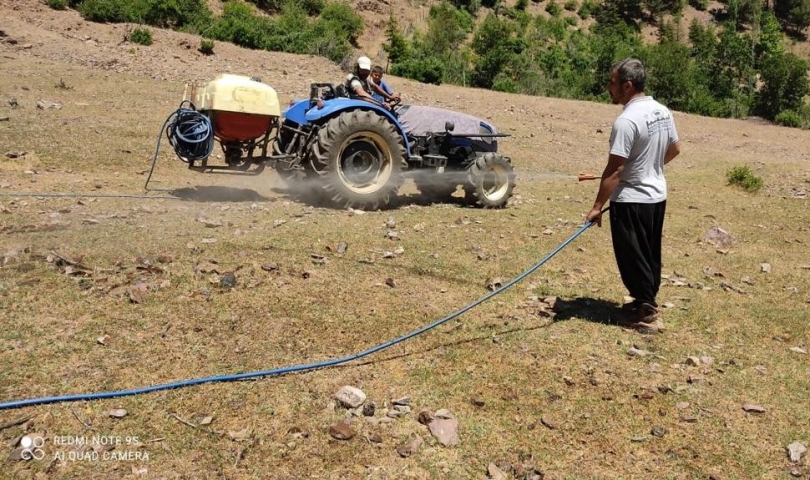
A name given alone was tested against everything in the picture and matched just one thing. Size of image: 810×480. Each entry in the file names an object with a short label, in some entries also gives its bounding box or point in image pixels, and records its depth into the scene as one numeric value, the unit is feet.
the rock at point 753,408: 11.67
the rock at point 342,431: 10.04
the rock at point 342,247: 18.52
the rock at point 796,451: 10.30
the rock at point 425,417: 10.63
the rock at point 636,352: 13.58
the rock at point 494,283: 17.03
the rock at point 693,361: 13.35
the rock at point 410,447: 9.86
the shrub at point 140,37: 59.41
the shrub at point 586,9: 199.11
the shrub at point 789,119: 75.00
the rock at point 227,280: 14.89
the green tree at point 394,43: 106.73
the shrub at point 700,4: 227.69
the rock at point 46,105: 36.28
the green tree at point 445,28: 128.76
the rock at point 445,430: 10.23
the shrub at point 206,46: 61.46
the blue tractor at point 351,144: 22.56
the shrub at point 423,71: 70.54
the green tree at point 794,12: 216.95
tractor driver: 24.57
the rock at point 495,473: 9.47
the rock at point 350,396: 10.89
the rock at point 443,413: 10.82
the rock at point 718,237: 23.81
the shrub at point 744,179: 34.71
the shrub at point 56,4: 67.67
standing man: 13.88
